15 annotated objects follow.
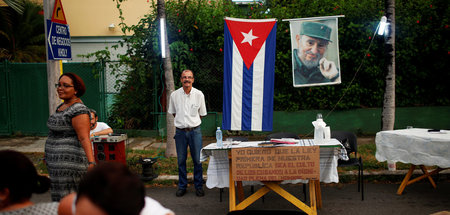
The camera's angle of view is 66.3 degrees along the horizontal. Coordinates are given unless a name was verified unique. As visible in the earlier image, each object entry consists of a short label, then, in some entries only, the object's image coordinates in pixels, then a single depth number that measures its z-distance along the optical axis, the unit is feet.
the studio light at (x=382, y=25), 20.68
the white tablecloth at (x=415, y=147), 15.88
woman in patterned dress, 10.68
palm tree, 51.57
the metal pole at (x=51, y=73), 21.35
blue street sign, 19.99
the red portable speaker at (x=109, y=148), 20.06
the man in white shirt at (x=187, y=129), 18.43
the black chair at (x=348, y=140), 19.07
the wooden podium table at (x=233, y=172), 14.82
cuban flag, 21.42
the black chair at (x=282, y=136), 18.79
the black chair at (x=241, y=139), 19.33
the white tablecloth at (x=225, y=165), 15.50
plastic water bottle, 15.77
